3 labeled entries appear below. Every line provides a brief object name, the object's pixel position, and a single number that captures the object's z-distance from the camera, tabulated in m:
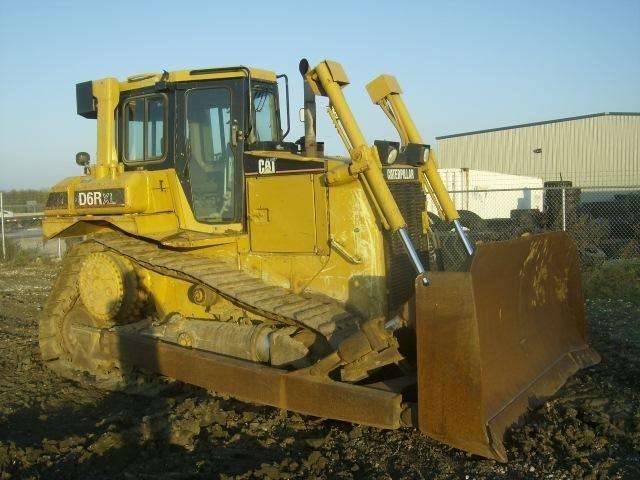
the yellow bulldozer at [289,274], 4.44
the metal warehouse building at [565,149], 27.06
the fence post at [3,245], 17.98
